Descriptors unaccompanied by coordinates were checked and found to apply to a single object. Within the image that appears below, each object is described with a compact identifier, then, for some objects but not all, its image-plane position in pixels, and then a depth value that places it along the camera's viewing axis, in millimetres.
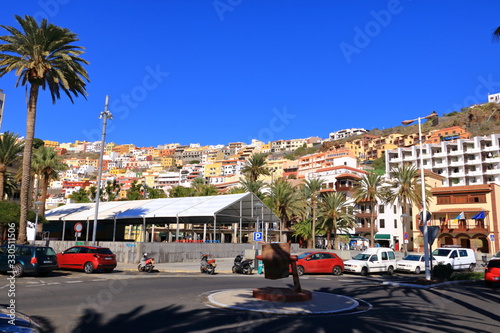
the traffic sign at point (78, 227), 27620
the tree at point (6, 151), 41766
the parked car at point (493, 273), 18412
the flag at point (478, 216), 55181
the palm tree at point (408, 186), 56469
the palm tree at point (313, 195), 58144
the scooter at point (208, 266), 24234
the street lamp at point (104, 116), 29497
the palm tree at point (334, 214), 57094
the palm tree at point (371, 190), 58091
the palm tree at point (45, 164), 47969
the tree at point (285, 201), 58500
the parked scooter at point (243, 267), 25406
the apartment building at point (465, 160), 93000
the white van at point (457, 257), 29109
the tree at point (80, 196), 82038
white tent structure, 38594
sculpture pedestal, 12422
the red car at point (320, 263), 24781
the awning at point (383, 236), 70156
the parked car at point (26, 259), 18391
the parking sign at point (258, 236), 28009
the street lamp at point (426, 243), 19938
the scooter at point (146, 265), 24047
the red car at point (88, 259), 21797
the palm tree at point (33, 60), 27766
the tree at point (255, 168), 63500
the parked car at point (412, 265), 27656
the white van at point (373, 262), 26078
